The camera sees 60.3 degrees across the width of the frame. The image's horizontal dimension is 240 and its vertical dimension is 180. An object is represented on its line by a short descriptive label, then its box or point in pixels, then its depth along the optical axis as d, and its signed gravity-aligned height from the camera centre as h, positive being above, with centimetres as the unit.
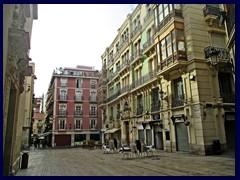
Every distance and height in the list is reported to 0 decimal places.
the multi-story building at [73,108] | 3800 +373
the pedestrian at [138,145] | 1306 -120
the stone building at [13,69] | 531 +197
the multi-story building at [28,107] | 2109 +226
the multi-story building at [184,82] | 1326 +316
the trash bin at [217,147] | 1245 -135
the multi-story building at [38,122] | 6707 +194
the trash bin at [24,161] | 912 -146
